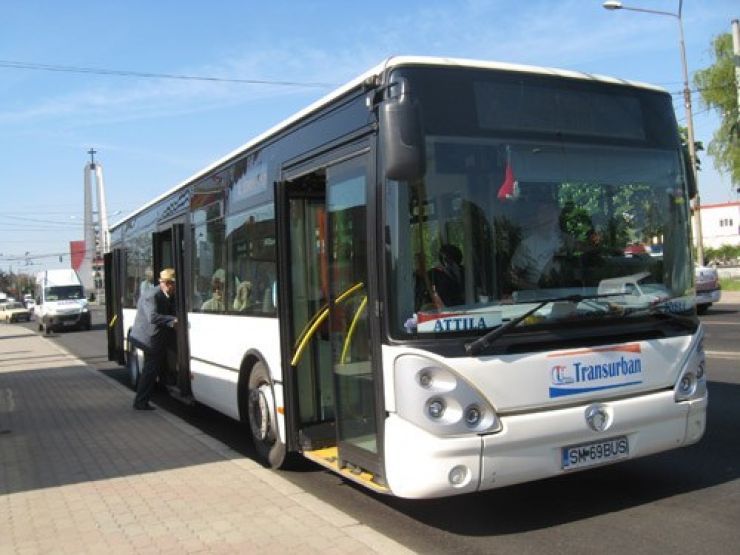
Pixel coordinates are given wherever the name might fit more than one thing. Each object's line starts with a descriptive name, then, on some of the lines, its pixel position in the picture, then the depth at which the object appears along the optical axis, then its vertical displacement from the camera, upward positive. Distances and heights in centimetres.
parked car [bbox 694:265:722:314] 2078 -47
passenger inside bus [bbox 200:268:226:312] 783 +1
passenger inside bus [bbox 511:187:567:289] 467 +25
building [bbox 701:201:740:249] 9696 +616
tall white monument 7544 +778
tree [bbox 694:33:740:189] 3766 +841
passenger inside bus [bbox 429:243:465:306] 447 +4
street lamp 2734 +637
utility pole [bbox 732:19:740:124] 2187 +675
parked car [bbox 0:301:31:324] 5412 -58
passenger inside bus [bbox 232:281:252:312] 705 -3
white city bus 439 +1
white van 3450 +1
